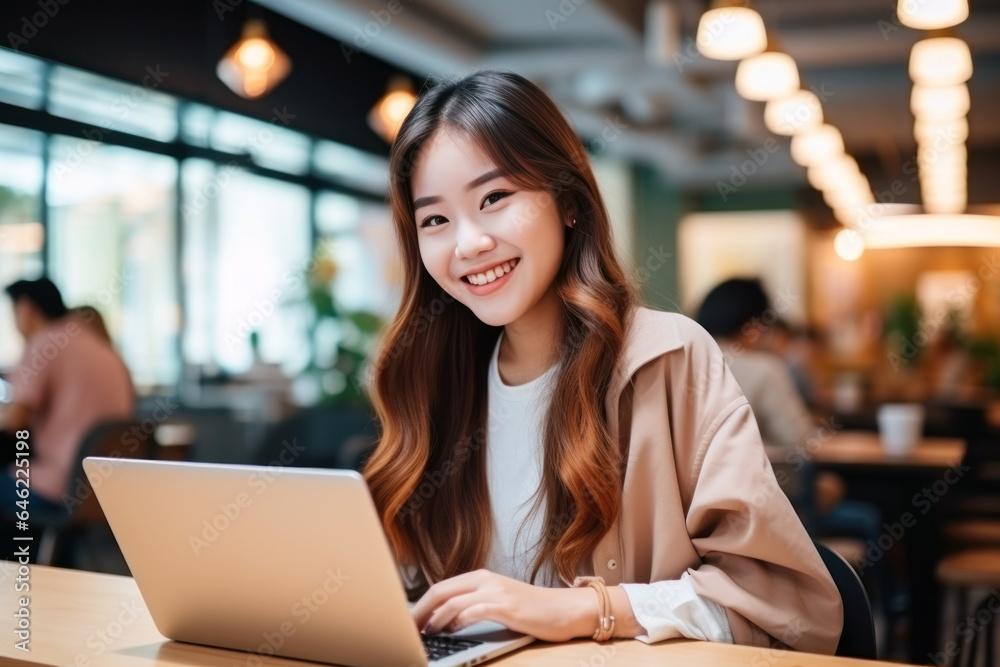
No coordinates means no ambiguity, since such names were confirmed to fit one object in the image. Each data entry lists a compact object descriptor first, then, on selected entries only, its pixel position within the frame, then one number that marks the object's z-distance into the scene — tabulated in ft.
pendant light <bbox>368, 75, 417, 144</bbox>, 20.10
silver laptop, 3.17
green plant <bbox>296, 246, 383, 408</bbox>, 20.10
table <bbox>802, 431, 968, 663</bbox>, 10.77
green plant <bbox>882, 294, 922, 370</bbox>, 32.88
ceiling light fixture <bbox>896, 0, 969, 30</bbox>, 12.75
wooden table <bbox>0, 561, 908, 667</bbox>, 3.53
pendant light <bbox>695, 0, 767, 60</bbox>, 13.30
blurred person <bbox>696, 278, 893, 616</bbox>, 12.24
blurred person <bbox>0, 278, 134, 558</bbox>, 11.59
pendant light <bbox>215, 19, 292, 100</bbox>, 16.48
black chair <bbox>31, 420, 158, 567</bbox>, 11.57
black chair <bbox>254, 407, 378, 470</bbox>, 14.83
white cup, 12.46
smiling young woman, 3.85
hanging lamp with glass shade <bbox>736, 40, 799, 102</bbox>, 14.93
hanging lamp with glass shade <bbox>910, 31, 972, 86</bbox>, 14.15
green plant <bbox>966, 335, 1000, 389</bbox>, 29.53
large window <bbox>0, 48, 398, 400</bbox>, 11.45
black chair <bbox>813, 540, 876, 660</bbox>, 4.13
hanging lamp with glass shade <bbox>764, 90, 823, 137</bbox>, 17.43
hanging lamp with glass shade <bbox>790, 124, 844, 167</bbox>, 20.51
